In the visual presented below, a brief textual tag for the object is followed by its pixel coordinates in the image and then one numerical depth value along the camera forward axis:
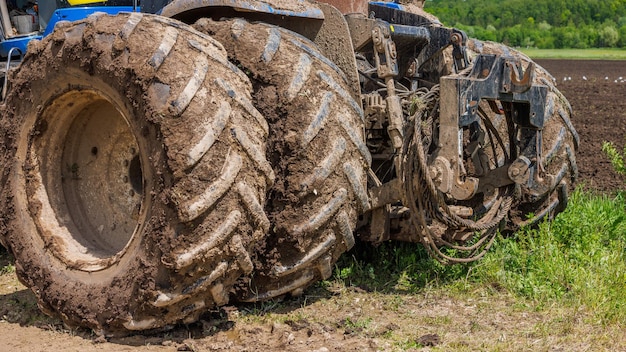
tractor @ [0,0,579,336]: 3.89
